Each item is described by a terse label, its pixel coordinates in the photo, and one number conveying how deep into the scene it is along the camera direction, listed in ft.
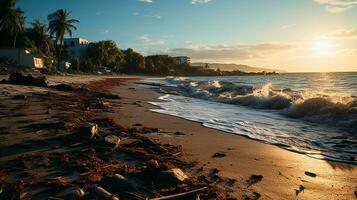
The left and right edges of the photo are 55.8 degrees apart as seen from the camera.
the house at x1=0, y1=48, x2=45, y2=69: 173.47
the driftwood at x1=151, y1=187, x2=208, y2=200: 13.62
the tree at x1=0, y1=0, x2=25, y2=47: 172.14
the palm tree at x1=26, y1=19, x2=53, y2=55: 204.23
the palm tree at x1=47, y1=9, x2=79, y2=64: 191.31
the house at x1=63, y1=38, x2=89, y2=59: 333.62
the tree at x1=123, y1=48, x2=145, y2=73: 415.44
